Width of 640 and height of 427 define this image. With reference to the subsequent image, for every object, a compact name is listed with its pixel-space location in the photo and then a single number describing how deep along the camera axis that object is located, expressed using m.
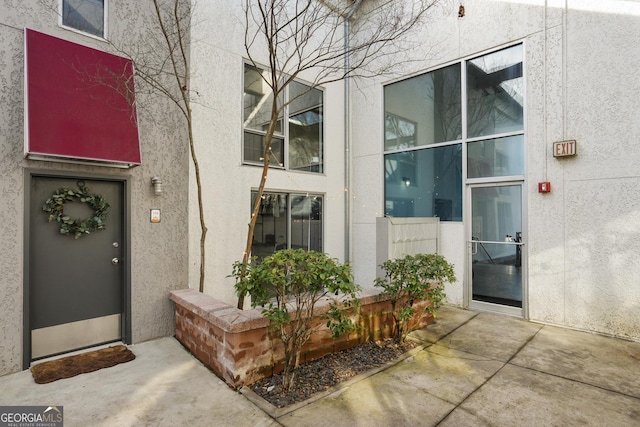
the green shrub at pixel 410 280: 4.06
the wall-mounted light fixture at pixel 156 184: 4.34
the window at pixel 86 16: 3.85
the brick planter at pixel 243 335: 3.16
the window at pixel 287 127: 5.82
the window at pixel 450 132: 5.46
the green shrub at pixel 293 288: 3.06
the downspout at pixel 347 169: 7.32
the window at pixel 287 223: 5.91
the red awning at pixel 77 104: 3.31
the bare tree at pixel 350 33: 5.79
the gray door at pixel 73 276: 3.70
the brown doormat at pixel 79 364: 3.39
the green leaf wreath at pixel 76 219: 3.74
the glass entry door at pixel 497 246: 5.38
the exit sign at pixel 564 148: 4.70
